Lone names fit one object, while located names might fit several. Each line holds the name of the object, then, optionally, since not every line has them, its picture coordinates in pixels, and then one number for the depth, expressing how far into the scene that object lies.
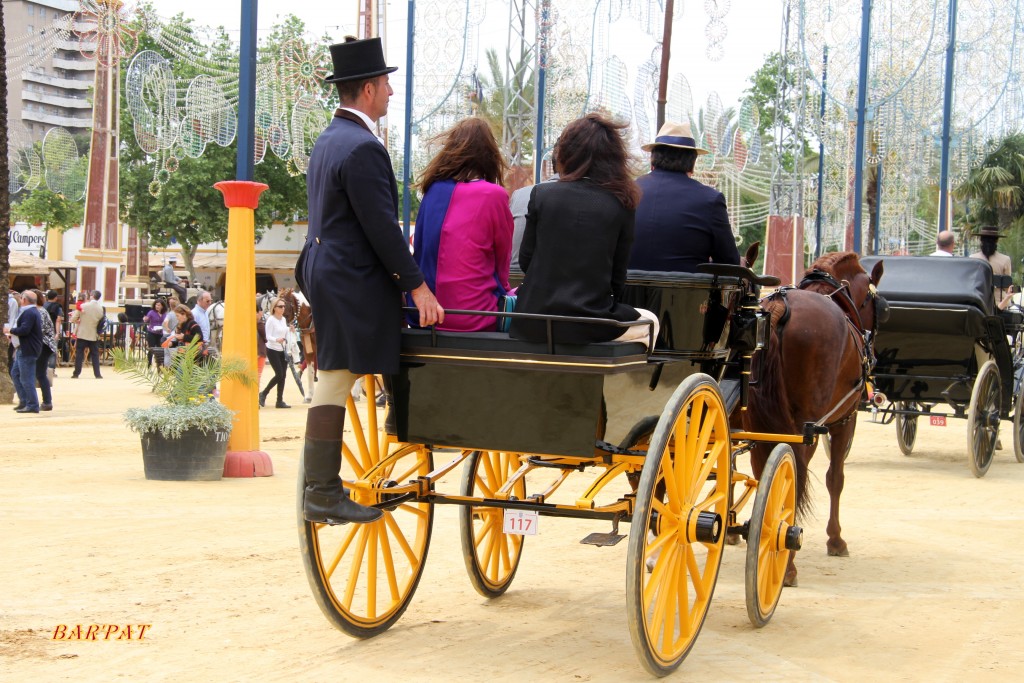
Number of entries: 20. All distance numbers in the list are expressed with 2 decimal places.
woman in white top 18.25
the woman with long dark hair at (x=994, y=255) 13.39
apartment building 103.31
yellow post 9.97
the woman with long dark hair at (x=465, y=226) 5.11
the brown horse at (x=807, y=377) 7.32
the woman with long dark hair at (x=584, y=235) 4.97
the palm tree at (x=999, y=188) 46.50
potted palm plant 10.27
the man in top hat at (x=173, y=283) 34.91
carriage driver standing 4.80
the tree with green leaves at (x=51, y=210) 49.44
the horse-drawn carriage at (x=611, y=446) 4.82
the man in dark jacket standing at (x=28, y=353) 17.28
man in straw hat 6.13
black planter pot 10.34
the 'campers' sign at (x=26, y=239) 55.56
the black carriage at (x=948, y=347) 11.54
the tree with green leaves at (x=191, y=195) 44.41
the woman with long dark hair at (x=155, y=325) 22.69
